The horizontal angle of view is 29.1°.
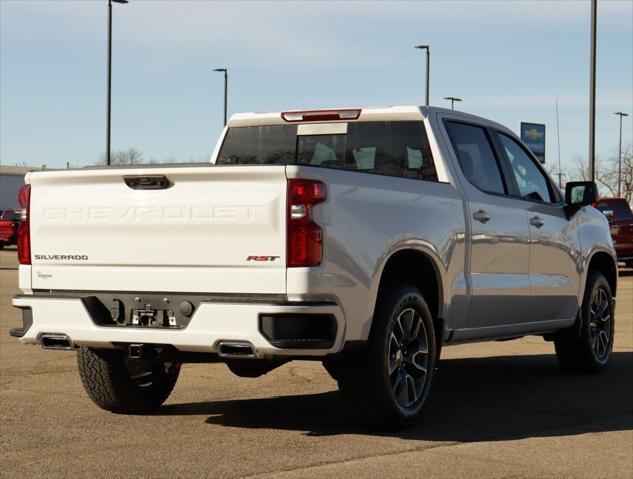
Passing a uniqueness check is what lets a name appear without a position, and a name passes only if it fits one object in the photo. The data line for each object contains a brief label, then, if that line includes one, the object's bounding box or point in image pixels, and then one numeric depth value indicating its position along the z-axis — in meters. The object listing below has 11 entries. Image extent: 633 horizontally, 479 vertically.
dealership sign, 53.06
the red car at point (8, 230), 43.22
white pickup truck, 6.57
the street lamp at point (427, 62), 48.41
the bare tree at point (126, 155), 129.07
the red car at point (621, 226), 27.97
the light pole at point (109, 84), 33.12
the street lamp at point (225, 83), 52.19
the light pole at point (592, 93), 29.81
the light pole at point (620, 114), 90.25
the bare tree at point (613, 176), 98.09
